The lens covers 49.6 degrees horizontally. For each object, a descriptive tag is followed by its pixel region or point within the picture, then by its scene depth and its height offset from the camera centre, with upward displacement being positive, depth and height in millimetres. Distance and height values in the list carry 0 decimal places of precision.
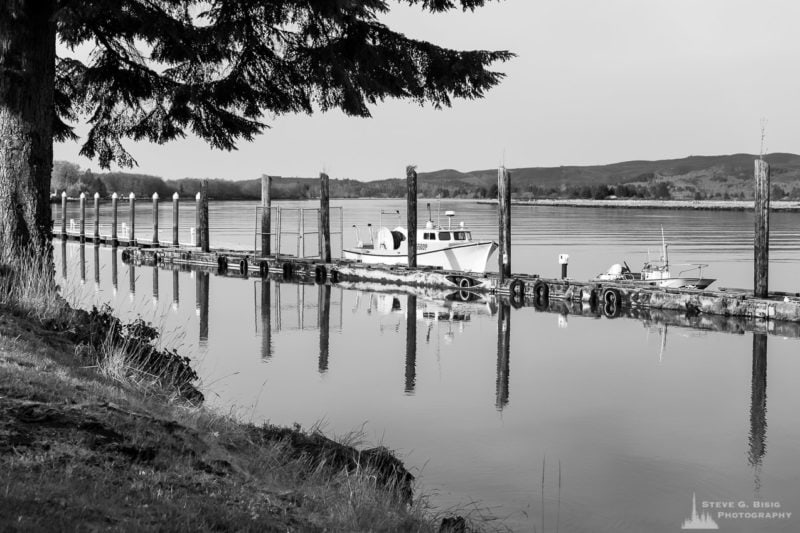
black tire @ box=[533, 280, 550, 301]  28297 -2386
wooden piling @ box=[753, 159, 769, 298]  23094 -314
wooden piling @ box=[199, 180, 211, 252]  41094 -675
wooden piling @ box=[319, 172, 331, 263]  34469 +19
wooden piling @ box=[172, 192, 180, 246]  45512 -242
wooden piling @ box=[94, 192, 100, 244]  53469 -319
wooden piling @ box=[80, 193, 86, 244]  54531 -876
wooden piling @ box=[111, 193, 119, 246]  51500 -989
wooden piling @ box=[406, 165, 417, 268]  31270 +206
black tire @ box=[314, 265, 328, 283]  34812 -2359
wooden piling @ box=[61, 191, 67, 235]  55272 -274
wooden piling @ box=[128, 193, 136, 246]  48625 -1244
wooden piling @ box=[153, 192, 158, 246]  45984 -447
